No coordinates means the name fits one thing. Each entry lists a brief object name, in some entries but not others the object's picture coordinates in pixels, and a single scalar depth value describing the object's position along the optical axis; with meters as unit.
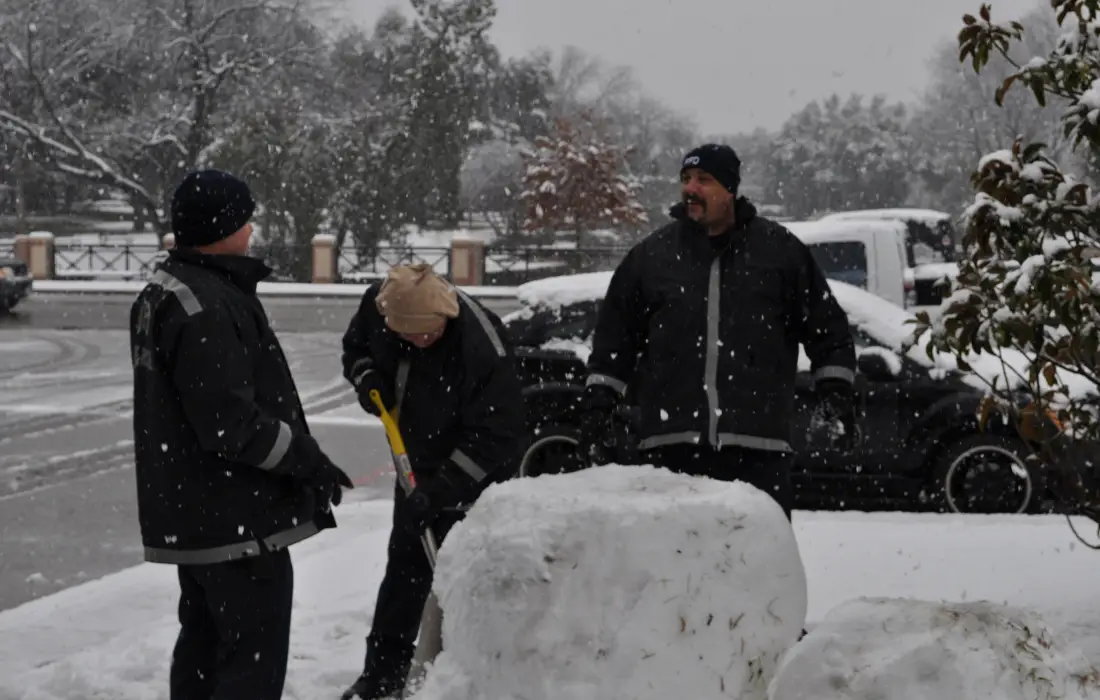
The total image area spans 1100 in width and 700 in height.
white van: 13.05
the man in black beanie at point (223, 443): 3.66
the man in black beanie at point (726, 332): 4.60
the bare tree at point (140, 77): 42.38
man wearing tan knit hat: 4.50
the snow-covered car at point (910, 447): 8.12
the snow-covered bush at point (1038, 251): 4.27
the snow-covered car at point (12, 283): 25.44
